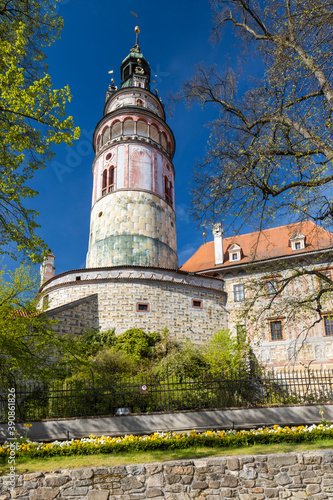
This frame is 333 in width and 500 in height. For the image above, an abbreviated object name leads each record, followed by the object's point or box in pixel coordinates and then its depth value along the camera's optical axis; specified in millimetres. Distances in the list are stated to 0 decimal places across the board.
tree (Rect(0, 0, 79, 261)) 7973
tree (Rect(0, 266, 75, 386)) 9812
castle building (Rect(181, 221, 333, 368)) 20609
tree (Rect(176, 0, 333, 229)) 8516
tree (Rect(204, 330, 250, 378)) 17016
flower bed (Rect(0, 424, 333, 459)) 8836
